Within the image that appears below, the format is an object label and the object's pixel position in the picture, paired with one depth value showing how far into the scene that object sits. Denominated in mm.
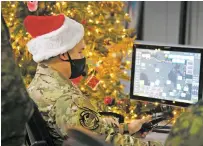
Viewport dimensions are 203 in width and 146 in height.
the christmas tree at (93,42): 3674
